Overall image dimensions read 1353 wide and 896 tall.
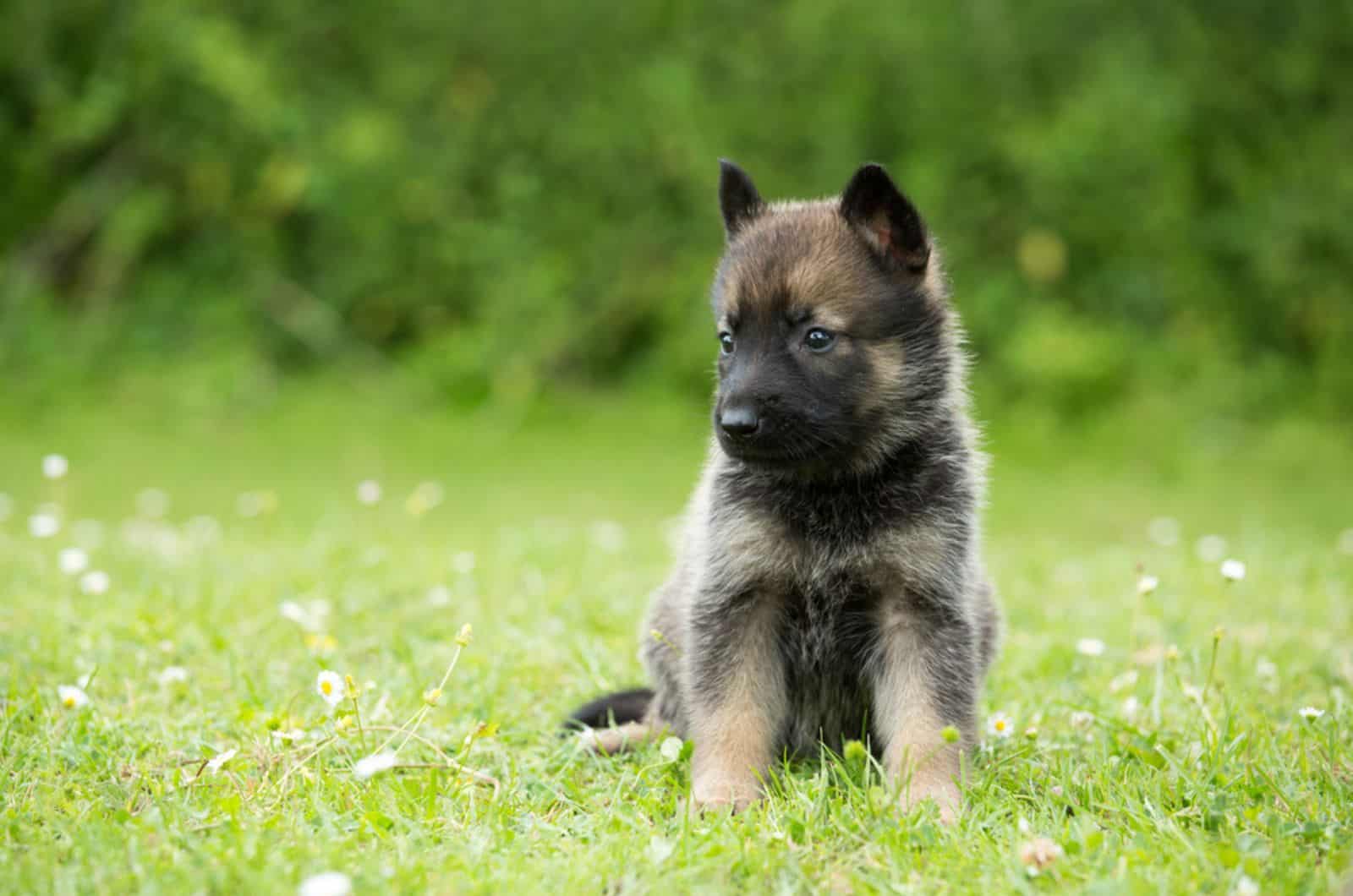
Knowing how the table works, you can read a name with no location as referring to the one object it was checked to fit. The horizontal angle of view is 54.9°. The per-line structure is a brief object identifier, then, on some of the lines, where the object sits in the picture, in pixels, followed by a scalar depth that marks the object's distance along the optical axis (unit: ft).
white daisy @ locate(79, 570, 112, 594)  15.19
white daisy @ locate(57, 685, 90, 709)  11.08
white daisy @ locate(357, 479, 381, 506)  15.80
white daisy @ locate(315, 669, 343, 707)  10.17
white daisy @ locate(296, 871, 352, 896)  7.66
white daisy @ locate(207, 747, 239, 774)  10.19
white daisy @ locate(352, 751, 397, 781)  9.12
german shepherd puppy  10.77
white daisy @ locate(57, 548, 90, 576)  16.84
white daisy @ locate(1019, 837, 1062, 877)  8.79
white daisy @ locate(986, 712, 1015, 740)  11.55
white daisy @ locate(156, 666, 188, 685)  12.93
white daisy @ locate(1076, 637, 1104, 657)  13.71
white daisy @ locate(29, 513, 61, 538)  17.23
